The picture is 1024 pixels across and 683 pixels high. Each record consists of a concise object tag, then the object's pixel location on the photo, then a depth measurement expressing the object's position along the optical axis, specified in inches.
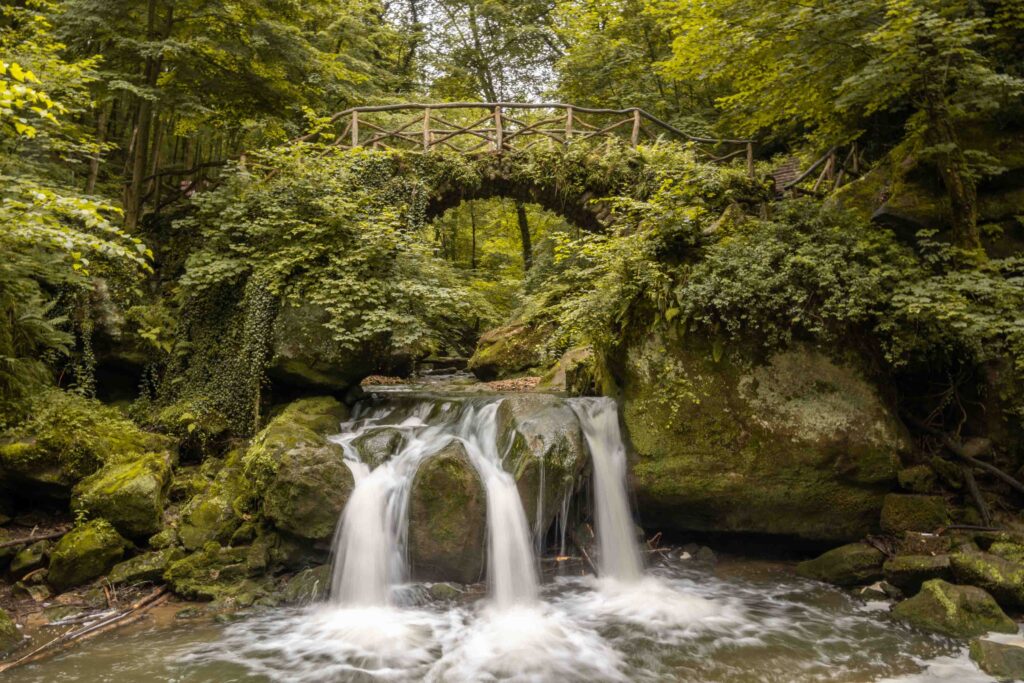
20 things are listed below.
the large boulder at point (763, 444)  245.1
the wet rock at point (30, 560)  217.0
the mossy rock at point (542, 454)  255.1
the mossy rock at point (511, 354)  486.9
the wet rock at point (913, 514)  235.5
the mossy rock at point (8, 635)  174.6
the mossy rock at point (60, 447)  237.3
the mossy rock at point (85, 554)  215.0
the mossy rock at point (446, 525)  239.3
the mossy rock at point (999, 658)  162.7
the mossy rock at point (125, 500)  233.0
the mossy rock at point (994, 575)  196.1
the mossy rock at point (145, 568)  220.8
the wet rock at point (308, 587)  223.3
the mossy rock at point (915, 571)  211.9
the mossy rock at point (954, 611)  187.8
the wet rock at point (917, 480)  243.8
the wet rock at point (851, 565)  233.0
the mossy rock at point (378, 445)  272.1
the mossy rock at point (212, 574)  219.1
